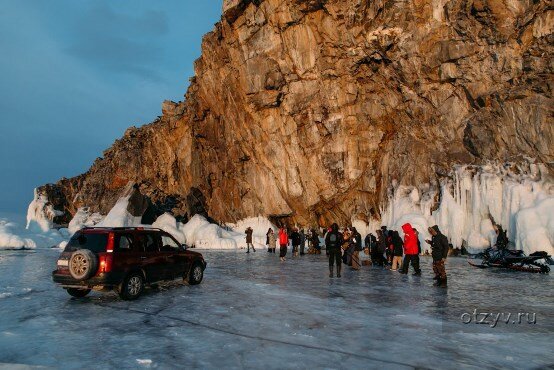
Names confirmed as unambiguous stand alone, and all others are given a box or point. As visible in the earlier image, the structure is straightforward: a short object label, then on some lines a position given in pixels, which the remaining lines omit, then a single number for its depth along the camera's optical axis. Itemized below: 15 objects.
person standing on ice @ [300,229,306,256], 31.40
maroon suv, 10.00
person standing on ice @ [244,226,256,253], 34.09
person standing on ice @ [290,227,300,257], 31.97
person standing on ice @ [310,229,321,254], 34.00
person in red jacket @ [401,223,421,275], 16.51
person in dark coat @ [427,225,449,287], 13.81
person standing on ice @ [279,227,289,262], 24.83
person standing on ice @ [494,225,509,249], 22.33
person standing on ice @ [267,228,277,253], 33.50
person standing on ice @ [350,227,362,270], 19.83
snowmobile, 18.33
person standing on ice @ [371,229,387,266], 21.25
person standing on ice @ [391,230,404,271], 18.97
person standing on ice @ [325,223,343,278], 15.43
